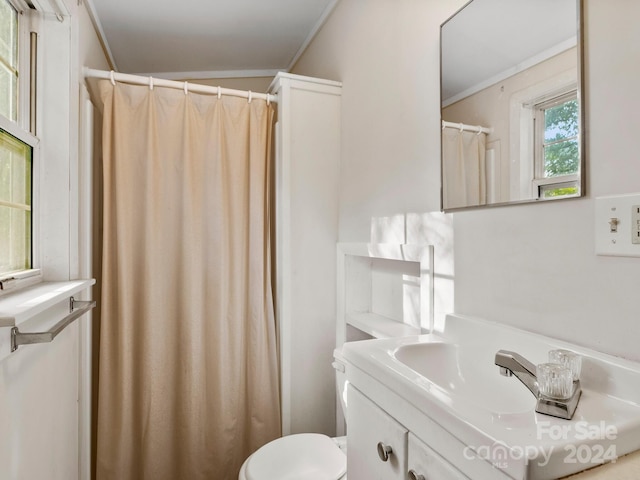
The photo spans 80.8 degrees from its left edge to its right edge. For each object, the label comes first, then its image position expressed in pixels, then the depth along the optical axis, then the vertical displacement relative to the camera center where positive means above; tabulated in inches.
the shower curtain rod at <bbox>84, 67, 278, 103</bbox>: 67.1 +29.6
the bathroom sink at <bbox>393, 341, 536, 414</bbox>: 34.5 -14.0
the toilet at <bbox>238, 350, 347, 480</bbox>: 54.2 -33.4
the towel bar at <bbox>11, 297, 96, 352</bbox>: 34.7 -9.1
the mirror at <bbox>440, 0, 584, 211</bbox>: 32.7 +14.0
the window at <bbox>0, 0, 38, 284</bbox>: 44.3 +10.3
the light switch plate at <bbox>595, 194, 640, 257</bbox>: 27.5 +1.0
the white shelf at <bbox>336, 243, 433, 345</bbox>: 50.9 -8.6
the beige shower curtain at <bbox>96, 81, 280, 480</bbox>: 68.2 -9.2
